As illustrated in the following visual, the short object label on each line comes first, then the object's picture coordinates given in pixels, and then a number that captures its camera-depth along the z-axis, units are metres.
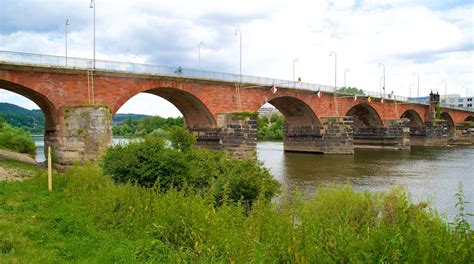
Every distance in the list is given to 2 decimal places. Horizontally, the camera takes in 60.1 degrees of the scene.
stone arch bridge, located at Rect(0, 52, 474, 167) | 25.09
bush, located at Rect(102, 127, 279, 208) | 13.32
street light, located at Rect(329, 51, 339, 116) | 47.72
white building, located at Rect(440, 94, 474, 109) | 143.00
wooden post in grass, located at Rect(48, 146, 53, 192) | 12.71
